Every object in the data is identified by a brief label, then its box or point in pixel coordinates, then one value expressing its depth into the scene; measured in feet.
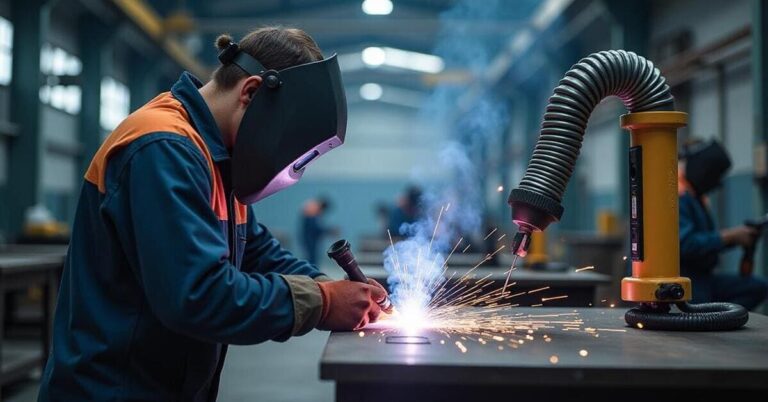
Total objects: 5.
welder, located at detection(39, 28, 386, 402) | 4.05
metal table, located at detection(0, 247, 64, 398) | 12.21
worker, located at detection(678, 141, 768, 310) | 11.12
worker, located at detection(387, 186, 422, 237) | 25.35
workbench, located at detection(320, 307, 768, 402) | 3.67
